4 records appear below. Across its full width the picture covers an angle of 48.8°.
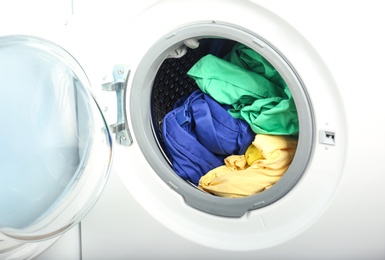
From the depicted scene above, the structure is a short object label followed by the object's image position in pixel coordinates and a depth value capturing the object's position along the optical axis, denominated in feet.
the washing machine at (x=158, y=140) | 2.78
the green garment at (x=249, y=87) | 3.40
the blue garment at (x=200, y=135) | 3.65
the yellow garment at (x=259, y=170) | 3.31
